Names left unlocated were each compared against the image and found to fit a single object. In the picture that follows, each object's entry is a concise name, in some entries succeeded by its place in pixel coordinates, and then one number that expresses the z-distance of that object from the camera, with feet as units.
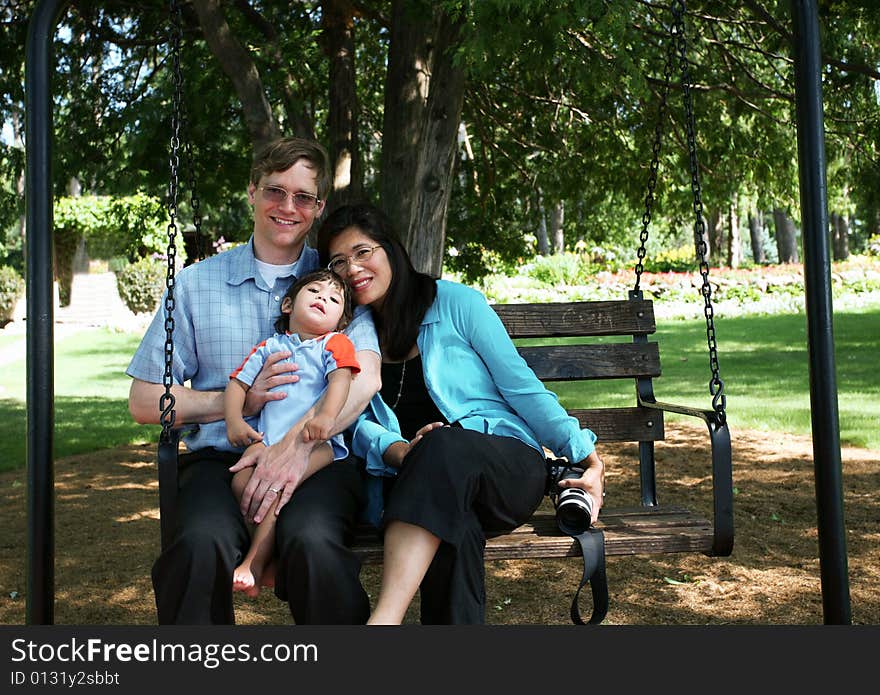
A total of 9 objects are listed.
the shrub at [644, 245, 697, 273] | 90.59
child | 9.43
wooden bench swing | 9.20
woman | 8.78
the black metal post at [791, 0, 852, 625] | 9.25
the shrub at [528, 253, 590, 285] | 73.87
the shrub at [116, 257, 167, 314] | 65.41
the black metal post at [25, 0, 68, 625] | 9.32
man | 8.48
